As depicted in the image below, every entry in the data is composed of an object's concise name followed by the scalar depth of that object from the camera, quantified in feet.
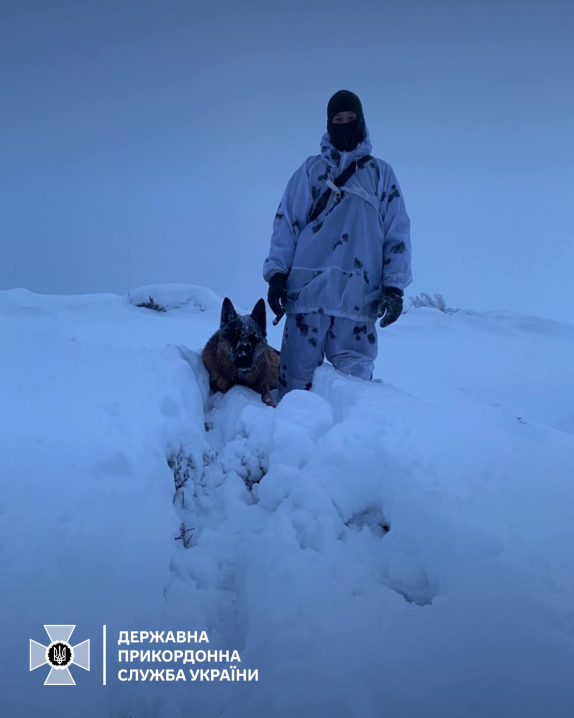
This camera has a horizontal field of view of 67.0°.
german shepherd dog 12.24
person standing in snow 11.12
